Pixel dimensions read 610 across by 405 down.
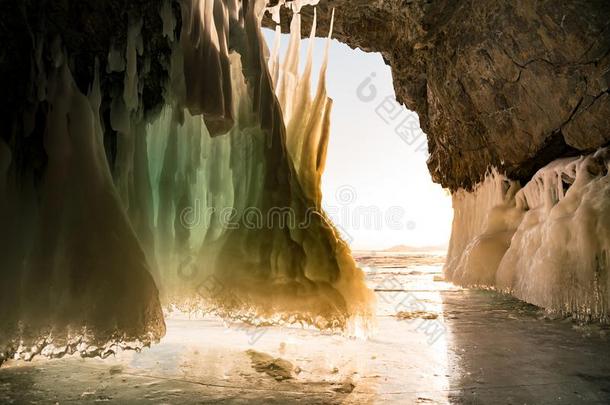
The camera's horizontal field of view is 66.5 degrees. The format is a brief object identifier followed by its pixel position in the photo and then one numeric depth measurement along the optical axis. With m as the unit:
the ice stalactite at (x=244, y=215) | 3.45
